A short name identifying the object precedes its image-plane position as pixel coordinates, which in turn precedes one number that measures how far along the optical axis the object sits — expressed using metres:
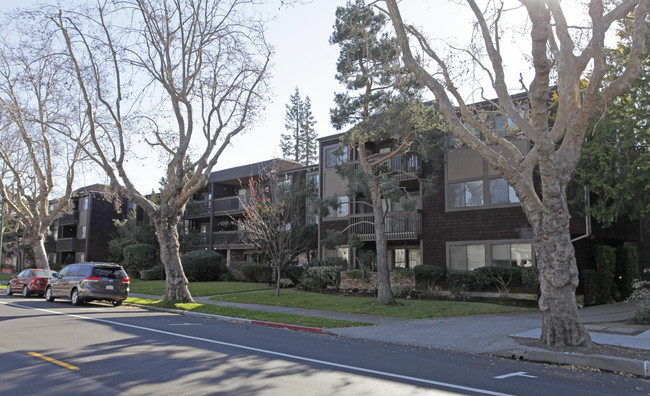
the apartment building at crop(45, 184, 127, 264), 48.08
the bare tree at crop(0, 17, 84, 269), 26.70
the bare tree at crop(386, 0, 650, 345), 10.02
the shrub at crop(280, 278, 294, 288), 28.42
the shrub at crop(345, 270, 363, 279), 24.19
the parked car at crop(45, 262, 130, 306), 19.06
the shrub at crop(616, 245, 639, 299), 21.84
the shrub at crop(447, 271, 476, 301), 20.98
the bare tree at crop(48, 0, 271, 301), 19.16
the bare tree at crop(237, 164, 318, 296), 21.78
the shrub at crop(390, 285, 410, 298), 22.06
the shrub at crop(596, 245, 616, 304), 20.11
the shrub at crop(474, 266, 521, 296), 19.88
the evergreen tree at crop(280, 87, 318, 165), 60.12
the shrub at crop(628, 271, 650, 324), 13.63
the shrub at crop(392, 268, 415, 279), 22.41
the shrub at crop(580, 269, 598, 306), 19.14
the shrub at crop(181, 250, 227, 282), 32.91
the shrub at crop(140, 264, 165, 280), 34.88
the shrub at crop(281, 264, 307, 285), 27.89
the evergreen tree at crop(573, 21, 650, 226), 16.06
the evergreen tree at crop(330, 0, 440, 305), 17.66
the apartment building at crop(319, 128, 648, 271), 20.64
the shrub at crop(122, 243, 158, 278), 36.53
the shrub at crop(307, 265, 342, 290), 25.30
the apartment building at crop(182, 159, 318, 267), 35.78
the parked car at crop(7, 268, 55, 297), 23.59
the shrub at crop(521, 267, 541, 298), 18.72
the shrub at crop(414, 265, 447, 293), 21.81
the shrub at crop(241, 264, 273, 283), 30.39
